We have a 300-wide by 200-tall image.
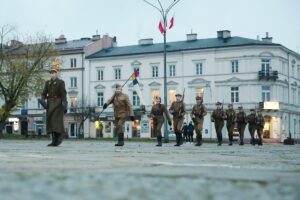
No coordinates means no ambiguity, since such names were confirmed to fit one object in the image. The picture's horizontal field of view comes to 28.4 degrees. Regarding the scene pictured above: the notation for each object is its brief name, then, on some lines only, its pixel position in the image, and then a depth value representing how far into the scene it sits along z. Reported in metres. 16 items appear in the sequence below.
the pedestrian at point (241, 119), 28.55
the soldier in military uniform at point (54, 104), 14.70
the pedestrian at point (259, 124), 29.97
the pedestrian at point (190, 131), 48.12
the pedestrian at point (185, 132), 49.46
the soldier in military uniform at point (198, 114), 21.52
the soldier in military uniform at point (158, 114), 20.07
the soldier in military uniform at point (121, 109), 16.64
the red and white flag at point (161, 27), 36.88
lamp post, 36.09
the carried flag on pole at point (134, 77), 47.44
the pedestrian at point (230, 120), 26.28
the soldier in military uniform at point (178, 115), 20.48
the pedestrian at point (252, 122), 30.00
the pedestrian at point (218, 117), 24.45
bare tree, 49.94
